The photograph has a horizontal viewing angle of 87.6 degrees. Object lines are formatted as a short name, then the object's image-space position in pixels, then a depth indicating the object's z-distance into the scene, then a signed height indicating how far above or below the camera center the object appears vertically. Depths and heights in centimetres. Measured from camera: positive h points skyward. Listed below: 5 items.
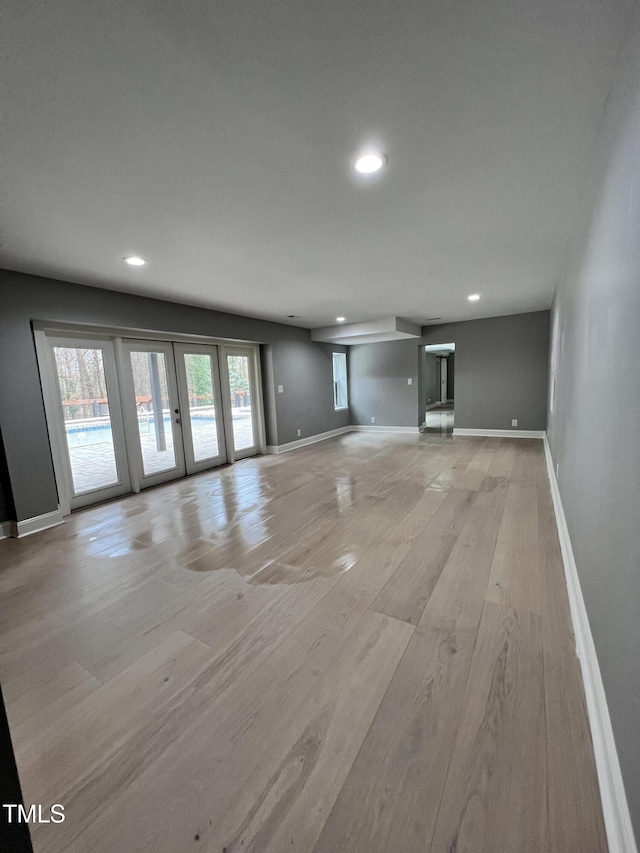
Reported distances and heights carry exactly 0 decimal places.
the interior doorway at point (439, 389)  897 -46
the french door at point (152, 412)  436 -31
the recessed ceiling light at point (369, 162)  171 +114
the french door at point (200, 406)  505 -29
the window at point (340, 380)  841 +3
